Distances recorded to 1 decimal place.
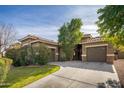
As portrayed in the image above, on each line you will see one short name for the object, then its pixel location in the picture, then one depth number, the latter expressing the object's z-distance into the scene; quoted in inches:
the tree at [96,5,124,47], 118.9
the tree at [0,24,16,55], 208.8
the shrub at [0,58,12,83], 114.3
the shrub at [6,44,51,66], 254.3
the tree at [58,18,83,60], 268.2
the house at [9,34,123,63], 250.8
